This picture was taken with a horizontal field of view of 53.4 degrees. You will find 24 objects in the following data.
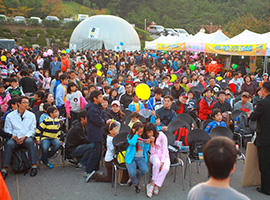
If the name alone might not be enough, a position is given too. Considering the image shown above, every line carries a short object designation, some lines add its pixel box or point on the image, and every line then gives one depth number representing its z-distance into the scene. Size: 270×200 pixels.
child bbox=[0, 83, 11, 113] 6.70
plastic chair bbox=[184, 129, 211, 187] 5.11
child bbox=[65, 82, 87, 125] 6.73
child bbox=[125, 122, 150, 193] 4.48
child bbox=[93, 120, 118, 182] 4.81
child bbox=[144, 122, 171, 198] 4.49
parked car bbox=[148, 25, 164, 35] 48.58
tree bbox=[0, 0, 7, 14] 45.09
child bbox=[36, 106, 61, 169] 5.41
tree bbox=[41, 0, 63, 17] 53.59
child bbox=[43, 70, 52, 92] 10.02
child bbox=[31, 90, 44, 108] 6.85
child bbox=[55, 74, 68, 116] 7.02
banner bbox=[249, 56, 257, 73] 15.00
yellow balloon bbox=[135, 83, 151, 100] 6.44
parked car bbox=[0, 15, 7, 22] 38.74
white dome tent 31.84
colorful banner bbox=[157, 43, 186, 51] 18.64
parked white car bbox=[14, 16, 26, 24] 40.05
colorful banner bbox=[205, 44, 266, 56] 11.48
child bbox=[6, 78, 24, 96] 7.38
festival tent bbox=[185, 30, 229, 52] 16.22
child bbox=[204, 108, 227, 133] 5.74
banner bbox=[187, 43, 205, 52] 16.23
